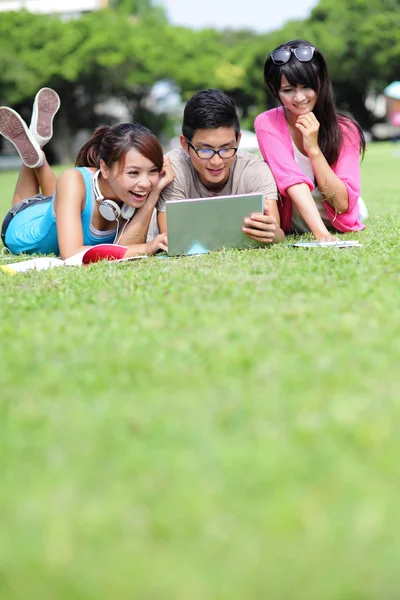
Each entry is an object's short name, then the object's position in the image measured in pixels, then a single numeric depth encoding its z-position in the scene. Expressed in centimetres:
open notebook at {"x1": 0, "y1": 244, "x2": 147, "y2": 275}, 503
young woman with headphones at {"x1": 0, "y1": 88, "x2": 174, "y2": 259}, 526
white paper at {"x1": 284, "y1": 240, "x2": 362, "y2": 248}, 501
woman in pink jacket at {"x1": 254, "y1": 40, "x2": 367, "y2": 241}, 534
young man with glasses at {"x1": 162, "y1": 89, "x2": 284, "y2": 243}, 520
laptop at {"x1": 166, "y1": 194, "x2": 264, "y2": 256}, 501
